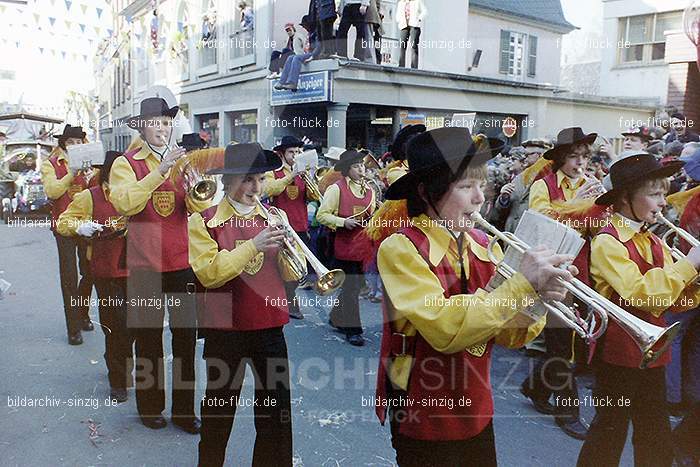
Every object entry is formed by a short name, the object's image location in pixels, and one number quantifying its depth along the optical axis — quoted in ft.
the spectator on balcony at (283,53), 45.01
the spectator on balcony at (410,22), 46.75
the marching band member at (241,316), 10.39
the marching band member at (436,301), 7.34
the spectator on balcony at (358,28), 44.09
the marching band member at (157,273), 13.66
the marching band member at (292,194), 24.53
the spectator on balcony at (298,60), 43.45
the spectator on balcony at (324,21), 41.91
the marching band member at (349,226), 20.58
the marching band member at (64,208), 20.16
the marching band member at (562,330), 14.08
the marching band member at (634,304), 9.40
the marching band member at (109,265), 14.80
